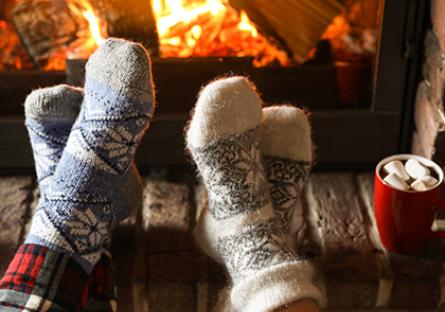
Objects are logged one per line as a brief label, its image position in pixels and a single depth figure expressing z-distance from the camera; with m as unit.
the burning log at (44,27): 1.28
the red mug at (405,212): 1.12
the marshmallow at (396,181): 1.12
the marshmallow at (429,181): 1.13
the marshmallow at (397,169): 1.14
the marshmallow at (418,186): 1.12
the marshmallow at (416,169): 1.14
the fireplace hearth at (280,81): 1.25
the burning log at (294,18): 1.23
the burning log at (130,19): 1.22
